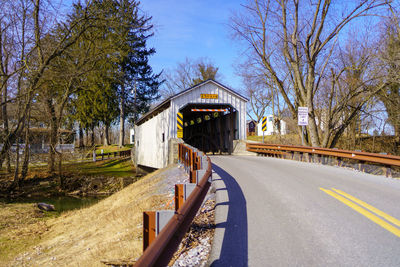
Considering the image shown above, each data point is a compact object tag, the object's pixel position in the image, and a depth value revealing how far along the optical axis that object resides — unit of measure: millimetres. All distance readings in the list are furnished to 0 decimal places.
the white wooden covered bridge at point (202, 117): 18312
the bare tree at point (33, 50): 13570
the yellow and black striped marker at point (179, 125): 18094
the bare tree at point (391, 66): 15344
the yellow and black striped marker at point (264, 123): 18242
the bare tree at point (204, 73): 49156
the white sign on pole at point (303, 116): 14359
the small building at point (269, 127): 61175
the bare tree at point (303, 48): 17188
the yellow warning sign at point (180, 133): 18047
